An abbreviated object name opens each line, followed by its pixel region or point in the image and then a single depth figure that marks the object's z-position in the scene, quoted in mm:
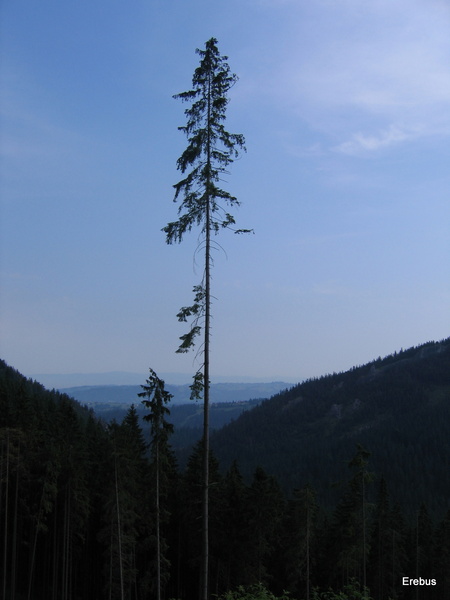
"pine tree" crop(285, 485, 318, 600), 43438
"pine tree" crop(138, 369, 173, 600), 32156
